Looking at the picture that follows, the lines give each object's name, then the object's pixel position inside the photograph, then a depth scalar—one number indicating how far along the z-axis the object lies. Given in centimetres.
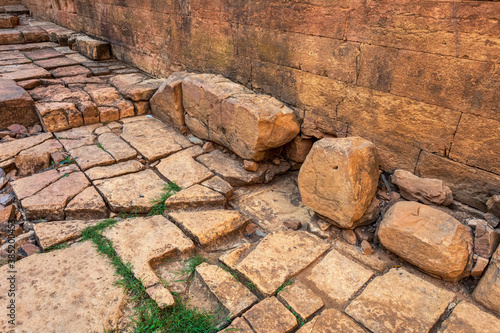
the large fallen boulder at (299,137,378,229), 282
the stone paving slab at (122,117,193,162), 428
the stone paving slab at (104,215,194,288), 264
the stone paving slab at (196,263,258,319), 236
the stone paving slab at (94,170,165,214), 335
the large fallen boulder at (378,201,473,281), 252
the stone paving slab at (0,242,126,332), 222
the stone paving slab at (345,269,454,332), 227
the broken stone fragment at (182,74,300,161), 372
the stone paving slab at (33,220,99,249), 288
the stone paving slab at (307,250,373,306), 252
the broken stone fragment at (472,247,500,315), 235
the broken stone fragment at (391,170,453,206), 296
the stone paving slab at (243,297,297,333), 221
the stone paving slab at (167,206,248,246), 299
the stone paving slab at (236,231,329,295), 259
